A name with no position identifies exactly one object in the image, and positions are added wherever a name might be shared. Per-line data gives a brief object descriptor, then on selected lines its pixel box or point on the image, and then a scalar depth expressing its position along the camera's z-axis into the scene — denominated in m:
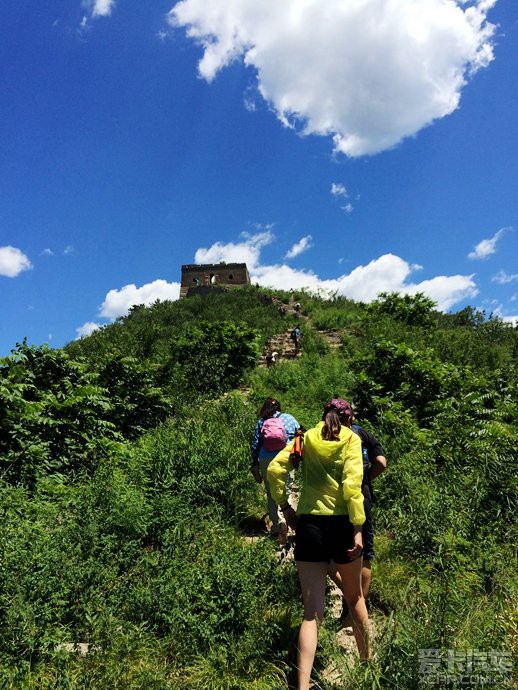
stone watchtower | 47.31
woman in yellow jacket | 2.92
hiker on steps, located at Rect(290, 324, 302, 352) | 18.77
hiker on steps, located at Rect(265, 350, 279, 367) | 16.76
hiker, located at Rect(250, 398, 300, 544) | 5.07
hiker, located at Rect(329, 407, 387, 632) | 3.54
